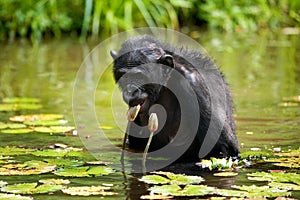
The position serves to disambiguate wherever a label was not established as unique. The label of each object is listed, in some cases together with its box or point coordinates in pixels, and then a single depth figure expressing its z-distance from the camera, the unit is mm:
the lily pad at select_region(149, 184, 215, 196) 7379
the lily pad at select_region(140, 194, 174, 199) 7276
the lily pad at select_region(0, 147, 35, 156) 9500
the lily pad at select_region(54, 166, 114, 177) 8344
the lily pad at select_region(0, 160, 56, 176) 8459
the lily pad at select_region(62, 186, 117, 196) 7508
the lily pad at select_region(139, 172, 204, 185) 7859
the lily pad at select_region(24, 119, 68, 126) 11633
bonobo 8742
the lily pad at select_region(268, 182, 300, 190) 7578
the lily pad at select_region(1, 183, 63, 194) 7574
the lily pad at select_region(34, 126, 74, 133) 11180
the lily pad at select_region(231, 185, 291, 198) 7300
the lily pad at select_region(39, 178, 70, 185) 7923
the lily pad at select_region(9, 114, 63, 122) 12055
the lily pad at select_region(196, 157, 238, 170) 8641
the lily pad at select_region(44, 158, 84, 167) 8853
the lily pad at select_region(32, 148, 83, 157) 9406
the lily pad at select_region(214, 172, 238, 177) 8312
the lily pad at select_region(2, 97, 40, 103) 13893
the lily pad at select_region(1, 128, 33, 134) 10969
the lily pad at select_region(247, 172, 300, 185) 7898
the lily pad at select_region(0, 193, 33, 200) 7234
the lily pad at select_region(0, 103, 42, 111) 13122
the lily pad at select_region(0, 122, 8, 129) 11377
